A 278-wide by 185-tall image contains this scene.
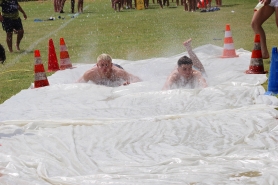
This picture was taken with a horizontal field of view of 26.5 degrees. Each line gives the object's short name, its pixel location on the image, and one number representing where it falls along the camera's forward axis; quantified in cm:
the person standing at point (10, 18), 1514
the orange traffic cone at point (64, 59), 1131
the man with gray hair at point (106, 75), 930
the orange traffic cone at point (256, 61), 931
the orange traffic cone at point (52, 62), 1135
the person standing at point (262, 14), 1057
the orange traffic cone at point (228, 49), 1121
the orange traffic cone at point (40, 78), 920
